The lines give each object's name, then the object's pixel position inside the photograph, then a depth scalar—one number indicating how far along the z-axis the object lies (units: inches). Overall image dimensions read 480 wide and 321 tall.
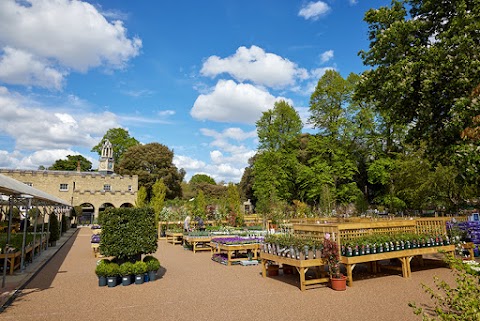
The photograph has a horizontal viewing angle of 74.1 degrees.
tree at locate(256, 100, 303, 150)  1170.6
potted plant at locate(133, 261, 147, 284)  323.0
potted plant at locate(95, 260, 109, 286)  314.3
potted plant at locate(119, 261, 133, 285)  318.7
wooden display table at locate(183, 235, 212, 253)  569.6
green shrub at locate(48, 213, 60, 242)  661.3
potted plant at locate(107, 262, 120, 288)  314.5
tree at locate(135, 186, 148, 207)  913.3
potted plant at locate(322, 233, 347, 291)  285.1
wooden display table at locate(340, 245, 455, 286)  299.3
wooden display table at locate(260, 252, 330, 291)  285.4
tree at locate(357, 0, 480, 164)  351.9
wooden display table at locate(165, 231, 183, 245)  717.3
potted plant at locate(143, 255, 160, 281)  335.4
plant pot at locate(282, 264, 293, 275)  365.4
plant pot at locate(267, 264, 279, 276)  350.9
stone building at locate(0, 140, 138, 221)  1435.8
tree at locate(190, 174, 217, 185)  3344.5
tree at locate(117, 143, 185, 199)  1675.7
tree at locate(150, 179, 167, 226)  887.1
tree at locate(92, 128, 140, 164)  2082.9
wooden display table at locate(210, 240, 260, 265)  433.7
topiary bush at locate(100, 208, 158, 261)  325.7
